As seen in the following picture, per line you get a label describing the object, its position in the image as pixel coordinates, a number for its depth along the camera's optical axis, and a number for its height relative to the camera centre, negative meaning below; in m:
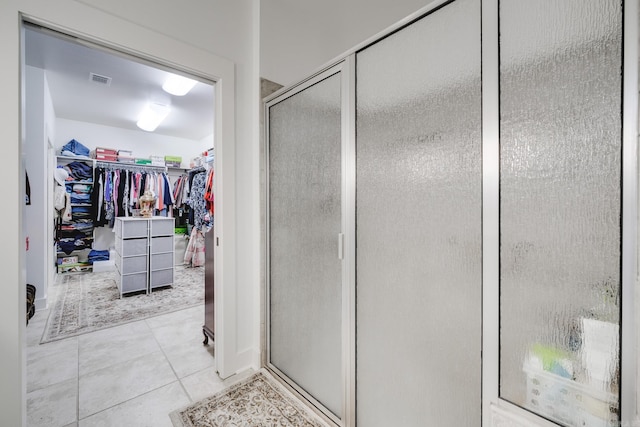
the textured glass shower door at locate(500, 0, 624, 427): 0.70 +0.01
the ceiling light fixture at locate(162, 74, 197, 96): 2.90 +1.43
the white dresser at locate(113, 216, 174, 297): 3.42 -0.55
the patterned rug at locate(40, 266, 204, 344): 2.64 -1.11
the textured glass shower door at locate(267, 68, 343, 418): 1.42 -0.17
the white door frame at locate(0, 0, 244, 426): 1.12 +0.65
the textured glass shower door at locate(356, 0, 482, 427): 0.93 -0.05
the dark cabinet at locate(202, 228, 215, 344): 2.12 -0.62
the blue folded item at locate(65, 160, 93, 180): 4.52 +0.72
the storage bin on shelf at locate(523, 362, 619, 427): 0.71 -0.54
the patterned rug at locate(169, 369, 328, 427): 1.45 -1.15
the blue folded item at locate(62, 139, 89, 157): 4.43 +1.08
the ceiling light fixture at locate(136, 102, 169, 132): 3.91 +1.53
